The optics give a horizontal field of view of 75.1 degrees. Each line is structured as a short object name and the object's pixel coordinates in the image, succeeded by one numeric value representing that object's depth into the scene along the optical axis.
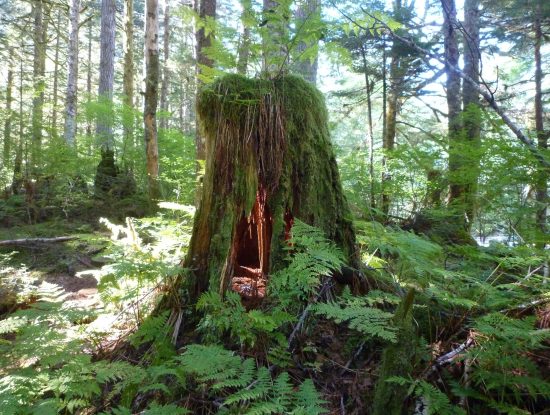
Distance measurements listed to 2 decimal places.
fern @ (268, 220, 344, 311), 2.44
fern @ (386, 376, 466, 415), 1.82
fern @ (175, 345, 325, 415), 1.87
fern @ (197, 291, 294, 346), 2.40
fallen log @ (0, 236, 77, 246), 4.48
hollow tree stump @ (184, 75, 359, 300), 3.10
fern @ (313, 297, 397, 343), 2.12
